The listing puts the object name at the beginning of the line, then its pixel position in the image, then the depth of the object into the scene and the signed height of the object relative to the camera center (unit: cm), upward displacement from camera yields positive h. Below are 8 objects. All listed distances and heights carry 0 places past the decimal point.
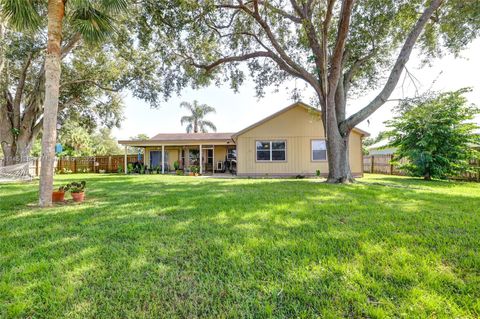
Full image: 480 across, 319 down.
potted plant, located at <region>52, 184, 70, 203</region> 578 -80
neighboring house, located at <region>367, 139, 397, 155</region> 1438 +68
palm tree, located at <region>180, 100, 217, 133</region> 2625 +490
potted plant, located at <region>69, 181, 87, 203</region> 585 -71
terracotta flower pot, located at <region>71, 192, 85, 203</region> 585 -85
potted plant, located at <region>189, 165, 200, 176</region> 1540 -63
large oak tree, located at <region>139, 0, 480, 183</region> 836 +523
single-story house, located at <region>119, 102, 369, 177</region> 1348 +85
